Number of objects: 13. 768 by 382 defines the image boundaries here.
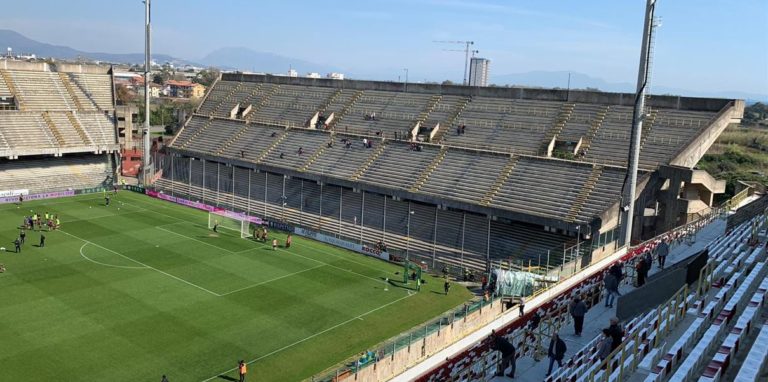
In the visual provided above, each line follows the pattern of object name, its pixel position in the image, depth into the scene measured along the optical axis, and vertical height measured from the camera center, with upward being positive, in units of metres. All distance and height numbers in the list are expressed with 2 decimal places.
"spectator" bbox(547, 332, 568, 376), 15.00 -5.73
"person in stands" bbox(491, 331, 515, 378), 15.55 -6.16
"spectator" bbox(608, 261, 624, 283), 20.69 -5.12
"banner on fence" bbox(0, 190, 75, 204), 50.49 -8.92
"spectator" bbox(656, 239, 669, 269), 23.80 -5.06
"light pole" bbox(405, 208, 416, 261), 40.36 -8.54
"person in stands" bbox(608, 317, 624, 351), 13.93 -4.86
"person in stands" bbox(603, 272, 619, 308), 20.02 -5.57
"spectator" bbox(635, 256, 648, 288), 21.28 -5.23
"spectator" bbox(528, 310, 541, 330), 19.95 -6.80
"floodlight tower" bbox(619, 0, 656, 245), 30.61 +0.84
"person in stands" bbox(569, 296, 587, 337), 17.80 -5.70
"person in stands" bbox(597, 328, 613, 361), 13.96 -5.21
